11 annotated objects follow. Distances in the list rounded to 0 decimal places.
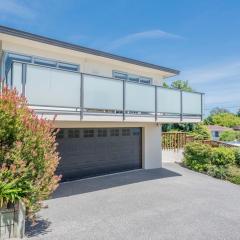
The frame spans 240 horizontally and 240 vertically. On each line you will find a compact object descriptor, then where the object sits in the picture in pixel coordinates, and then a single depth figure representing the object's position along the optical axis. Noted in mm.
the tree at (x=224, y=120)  58900
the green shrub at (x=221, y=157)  12493
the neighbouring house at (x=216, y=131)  45592
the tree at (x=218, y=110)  87673
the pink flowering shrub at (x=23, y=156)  4989
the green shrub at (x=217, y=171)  12027
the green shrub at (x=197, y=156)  13019
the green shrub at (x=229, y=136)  37833
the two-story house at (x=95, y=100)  7109
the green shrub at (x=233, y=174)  11412
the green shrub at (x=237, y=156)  13340
